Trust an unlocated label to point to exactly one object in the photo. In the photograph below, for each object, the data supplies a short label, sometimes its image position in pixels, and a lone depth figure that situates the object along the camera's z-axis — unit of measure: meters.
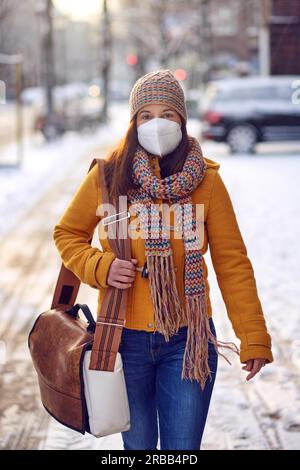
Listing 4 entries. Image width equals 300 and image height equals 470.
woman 3.00
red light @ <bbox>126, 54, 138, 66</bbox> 45.79
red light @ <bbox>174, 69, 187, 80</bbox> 46.02
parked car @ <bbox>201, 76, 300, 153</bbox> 21.75
